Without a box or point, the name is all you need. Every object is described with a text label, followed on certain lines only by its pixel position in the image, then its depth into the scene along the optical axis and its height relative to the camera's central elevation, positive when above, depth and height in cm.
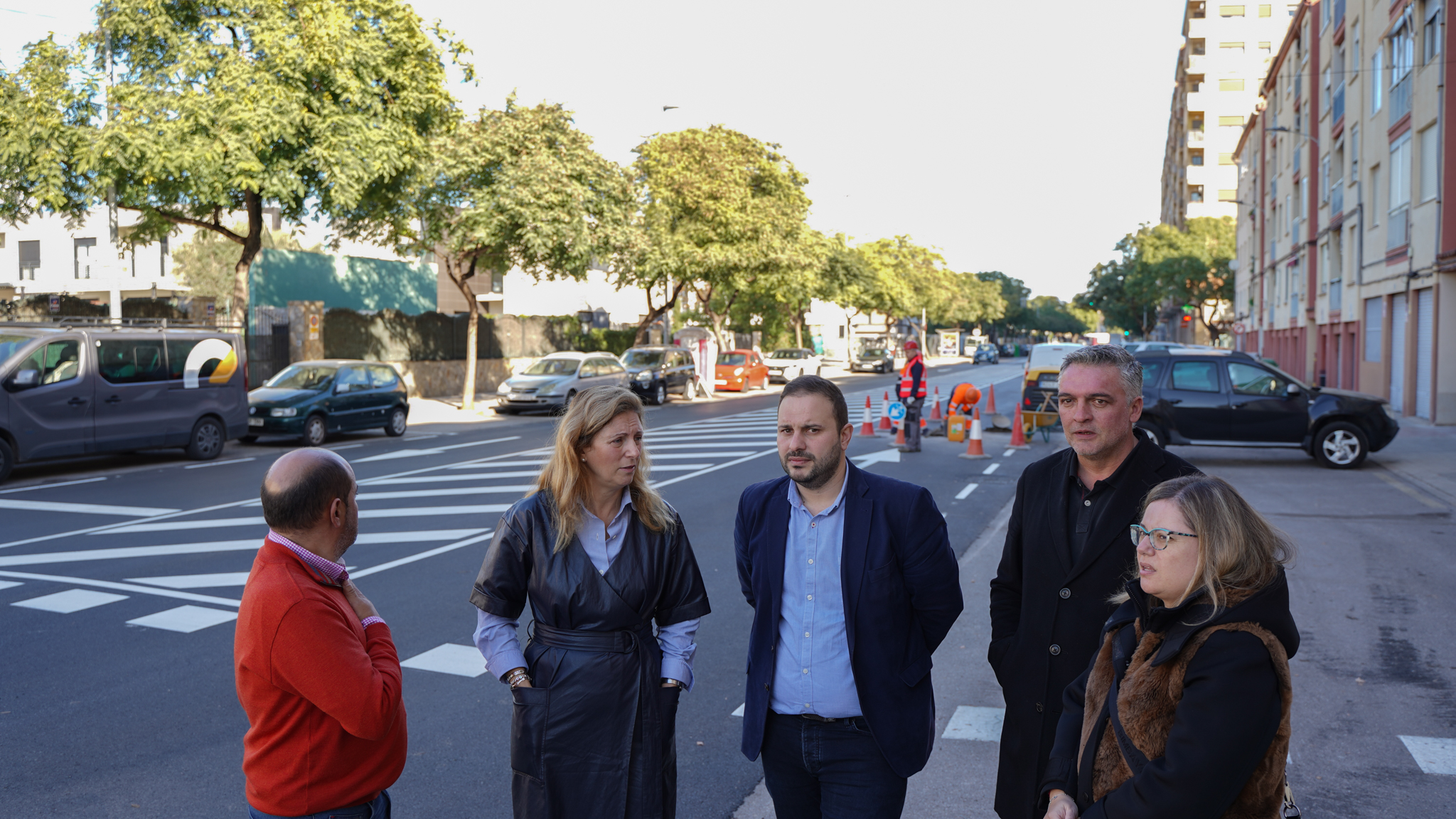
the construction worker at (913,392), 1691 -64
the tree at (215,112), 1866 +430
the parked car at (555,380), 2692 -78
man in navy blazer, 288 -76
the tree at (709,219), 3494 +445
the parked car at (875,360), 5534 -47
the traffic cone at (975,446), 1716 -153
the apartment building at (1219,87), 7712 +1983
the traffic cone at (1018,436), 1898 -149
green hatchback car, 1875 -98
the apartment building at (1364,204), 2216 +413
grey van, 1416 -65
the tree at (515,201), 2625 +376
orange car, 3891 -76
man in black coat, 291 -55
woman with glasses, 208 -65
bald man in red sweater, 240 -73
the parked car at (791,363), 4634 -54
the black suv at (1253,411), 1555 -84
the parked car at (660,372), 3200 -67
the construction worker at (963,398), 2034 -88
